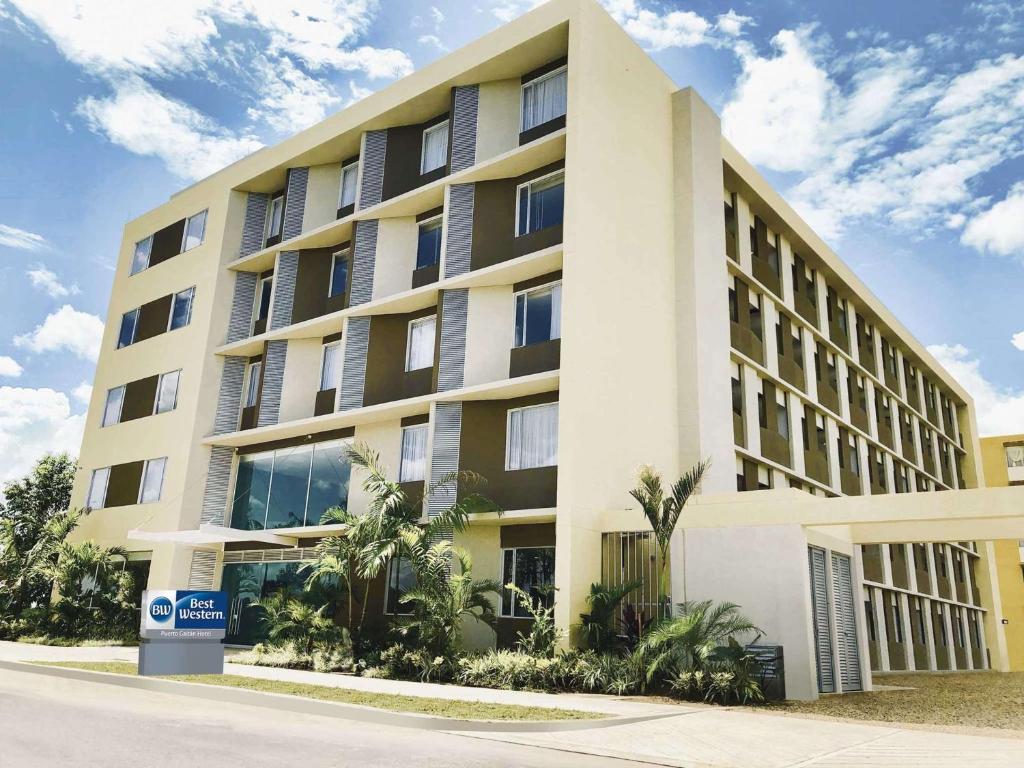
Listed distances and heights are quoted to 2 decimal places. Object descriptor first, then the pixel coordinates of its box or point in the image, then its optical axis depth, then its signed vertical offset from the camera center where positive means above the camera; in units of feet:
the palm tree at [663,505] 53.57 +8.31
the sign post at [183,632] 49.85 -0.37
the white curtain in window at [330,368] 86.38 +25.65
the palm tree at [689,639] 48.55 +0.26
